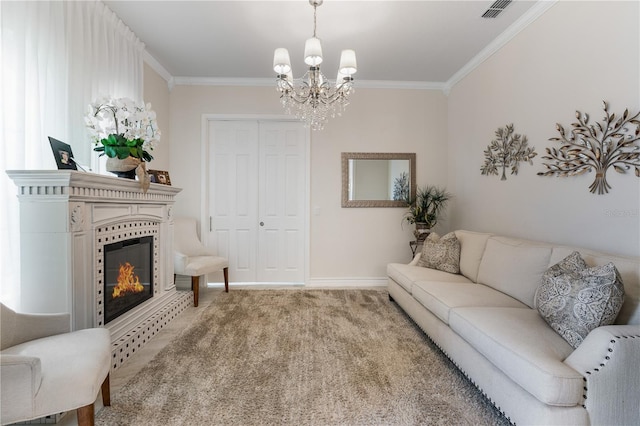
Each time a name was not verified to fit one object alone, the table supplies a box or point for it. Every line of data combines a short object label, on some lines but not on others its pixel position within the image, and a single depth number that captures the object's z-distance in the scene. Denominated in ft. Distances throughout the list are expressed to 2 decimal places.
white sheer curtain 5.77
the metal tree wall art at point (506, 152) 9.38
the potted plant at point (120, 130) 7.38
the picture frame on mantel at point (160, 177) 10.20
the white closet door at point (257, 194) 14.17
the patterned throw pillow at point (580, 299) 4.81
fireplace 5.55
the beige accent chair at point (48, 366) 3.91
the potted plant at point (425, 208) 12.95
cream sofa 4.22
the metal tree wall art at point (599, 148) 6.33
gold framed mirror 14.19
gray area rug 5.41
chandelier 7.52
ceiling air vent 8.44
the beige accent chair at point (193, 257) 11.27
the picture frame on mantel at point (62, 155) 6.13
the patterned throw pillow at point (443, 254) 10.39
